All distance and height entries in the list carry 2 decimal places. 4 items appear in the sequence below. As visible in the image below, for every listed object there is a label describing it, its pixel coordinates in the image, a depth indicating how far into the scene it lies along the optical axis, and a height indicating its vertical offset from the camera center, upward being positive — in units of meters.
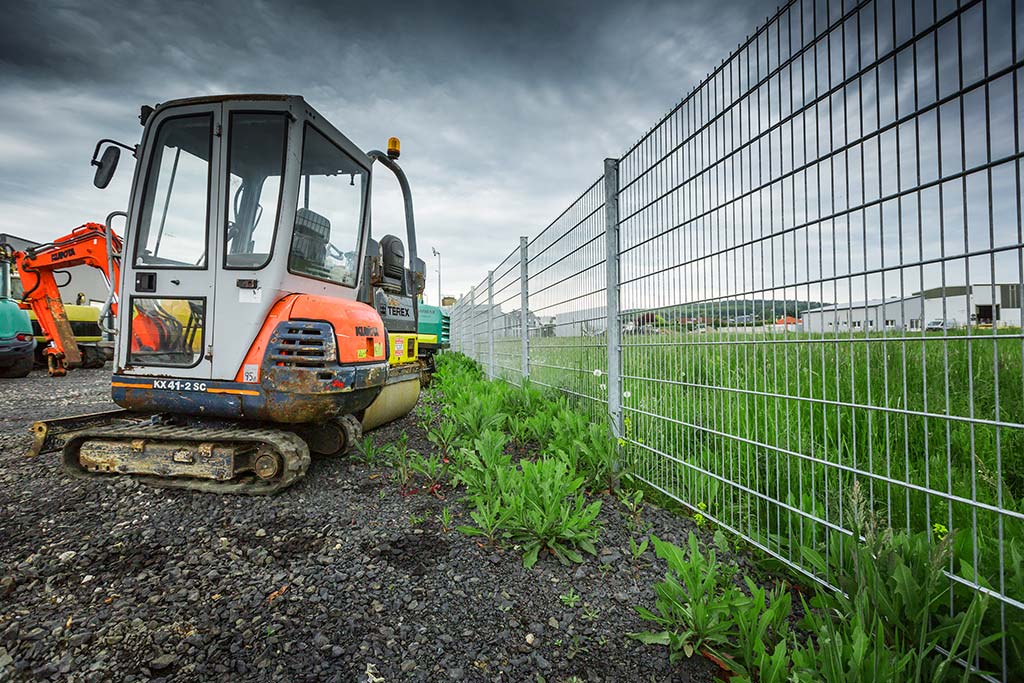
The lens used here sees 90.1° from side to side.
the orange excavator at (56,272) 8.45 +1.49
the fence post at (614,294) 3.44 +0.37
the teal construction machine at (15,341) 9.77 +0.29
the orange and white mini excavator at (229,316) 3.38 +0.26
